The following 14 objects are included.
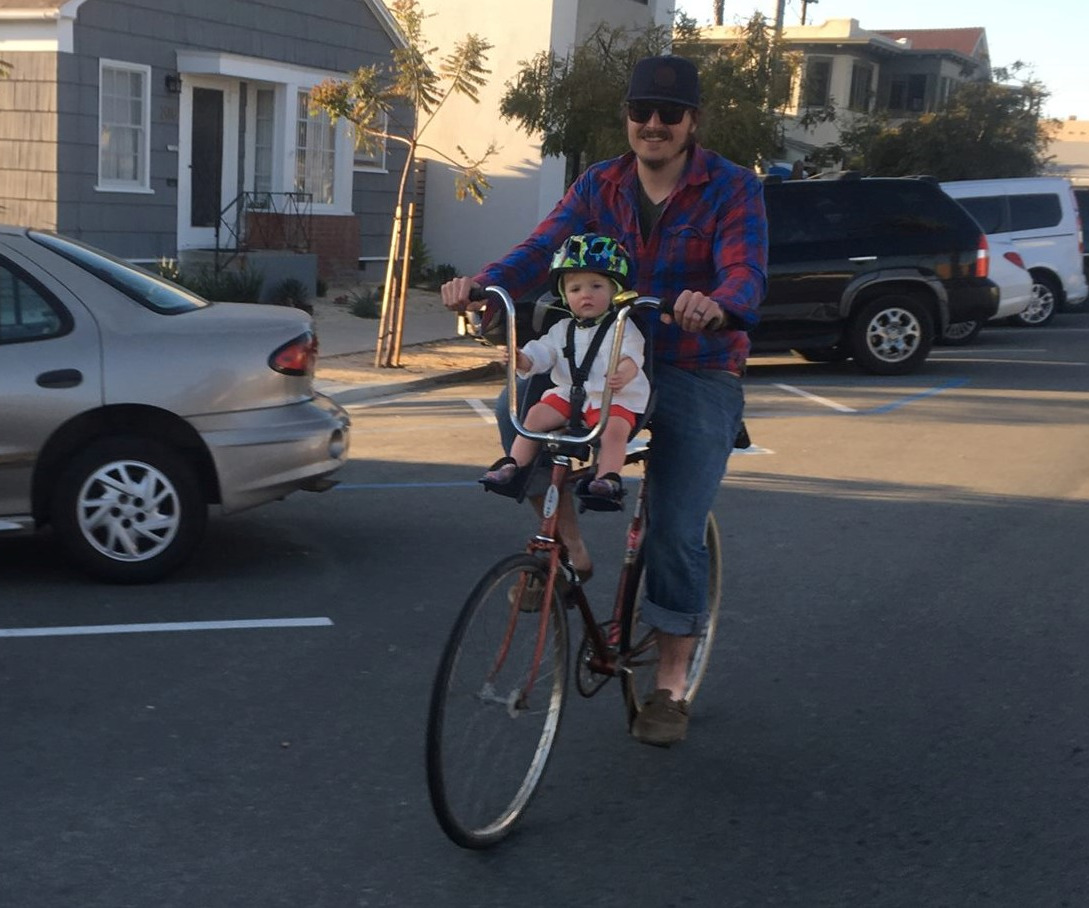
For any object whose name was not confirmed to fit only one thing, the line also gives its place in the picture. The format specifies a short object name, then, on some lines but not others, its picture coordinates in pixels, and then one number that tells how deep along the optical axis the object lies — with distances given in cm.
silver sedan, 661
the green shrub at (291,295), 1967
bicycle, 378
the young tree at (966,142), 3256
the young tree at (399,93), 1502
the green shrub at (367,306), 1967
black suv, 1571
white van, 2012
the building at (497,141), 2566
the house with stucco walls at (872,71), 4662
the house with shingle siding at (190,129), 1823
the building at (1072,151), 5532
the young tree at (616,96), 1934
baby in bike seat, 409
